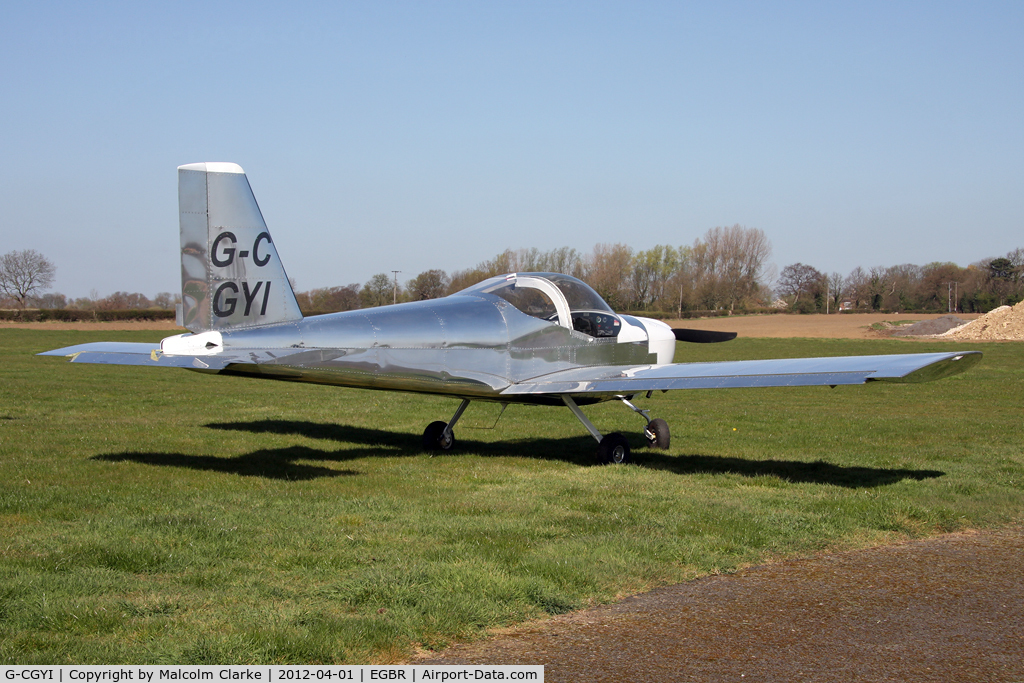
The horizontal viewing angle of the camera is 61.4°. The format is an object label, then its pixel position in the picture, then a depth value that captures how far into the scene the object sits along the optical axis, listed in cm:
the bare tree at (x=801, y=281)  13688
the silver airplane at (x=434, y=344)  838
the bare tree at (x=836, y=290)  12718
